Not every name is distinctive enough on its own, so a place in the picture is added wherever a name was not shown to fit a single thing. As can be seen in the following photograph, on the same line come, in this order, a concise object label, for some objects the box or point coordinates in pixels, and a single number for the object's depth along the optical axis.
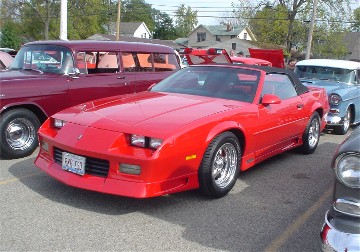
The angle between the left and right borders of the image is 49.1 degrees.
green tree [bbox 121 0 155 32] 90.98
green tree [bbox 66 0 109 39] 49.69
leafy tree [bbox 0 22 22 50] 44.47
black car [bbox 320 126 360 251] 2.43
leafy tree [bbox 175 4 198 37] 99.94
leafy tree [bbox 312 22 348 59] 39.47
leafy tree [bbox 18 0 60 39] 46.88
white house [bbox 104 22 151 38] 74.19
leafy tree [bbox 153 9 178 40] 93.39
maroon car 5.48
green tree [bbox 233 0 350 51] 38.62
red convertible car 3.60
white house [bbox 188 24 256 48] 65.94
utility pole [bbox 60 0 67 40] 12.26
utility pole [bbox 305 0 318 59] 26.09
